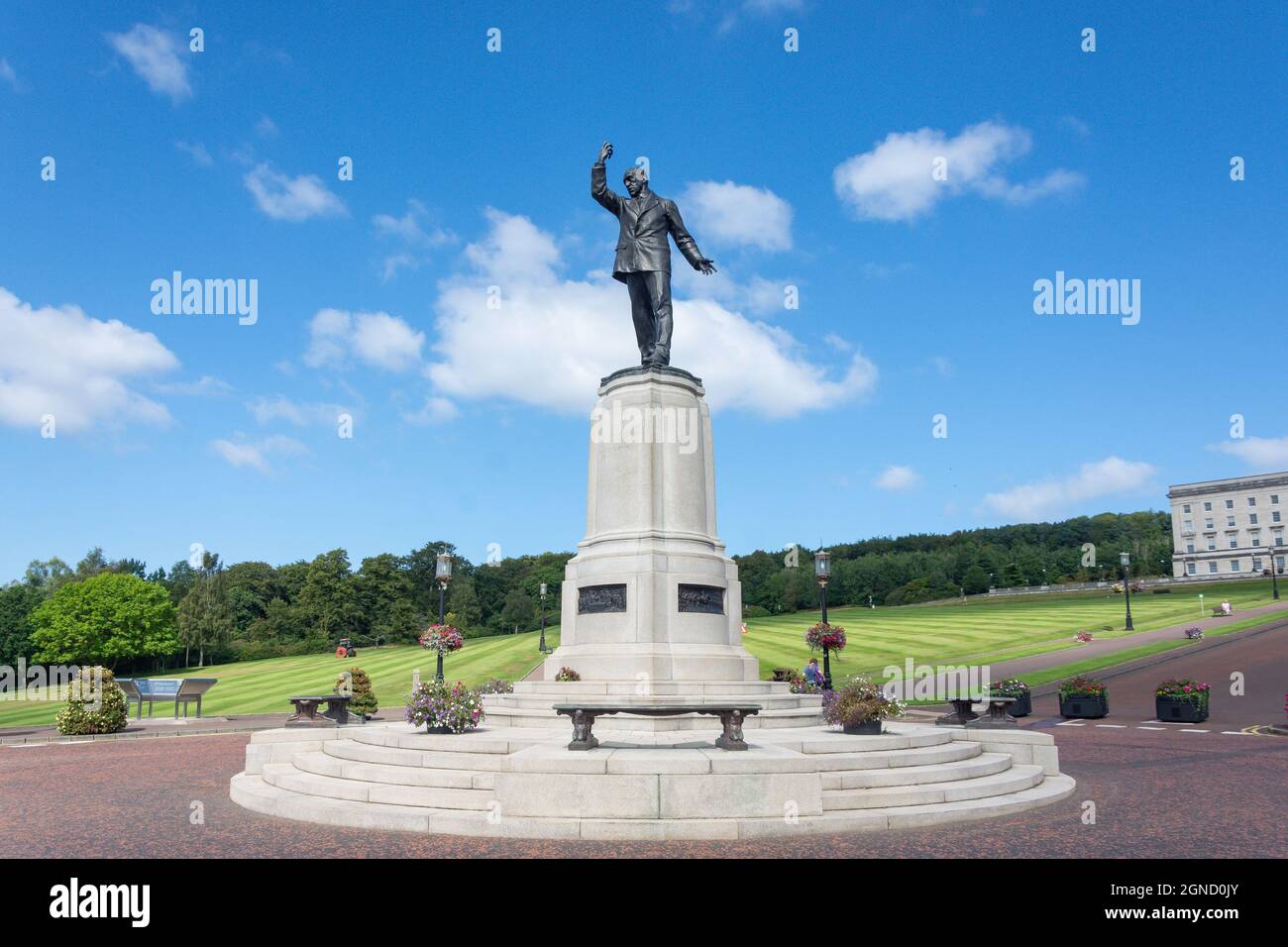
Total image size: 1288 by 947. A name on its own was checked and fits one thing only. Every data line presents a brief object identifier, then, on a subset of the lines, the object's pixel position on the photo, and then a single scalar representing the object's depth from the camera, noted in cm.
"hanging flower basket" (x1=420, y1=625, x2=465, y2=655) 2470
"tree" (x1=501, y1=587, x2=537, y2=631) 9362
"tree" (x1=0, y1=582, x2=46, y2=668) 7550
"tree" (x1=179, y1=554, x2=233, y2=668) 7694
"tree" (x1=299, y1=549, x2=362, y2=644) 8506
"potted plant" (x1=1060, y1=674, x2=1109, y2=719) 2366
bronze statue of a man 1964
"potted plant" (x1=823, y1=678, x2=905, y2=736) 1255
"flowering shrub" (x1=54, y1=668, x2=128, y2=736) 2214
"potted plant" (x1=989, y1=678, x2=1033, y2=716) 2241
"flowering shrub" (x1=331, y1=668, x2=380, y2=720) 2311
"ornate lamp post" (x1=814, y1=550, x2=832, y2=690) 2706
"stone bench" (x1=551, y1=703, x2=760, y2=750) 1054
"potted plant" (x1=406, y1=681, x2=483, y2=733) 1251
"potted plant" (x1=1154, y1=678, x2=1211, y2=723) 2230
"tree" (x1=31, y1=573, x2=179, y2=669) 6806
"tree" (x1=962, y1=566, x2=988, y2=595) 11288
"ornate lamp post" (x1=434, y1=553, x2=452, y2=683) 2539
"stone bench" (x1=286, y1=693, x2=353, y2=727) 1530
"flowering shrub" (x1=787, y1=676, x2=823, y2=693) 1756
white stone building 13050
